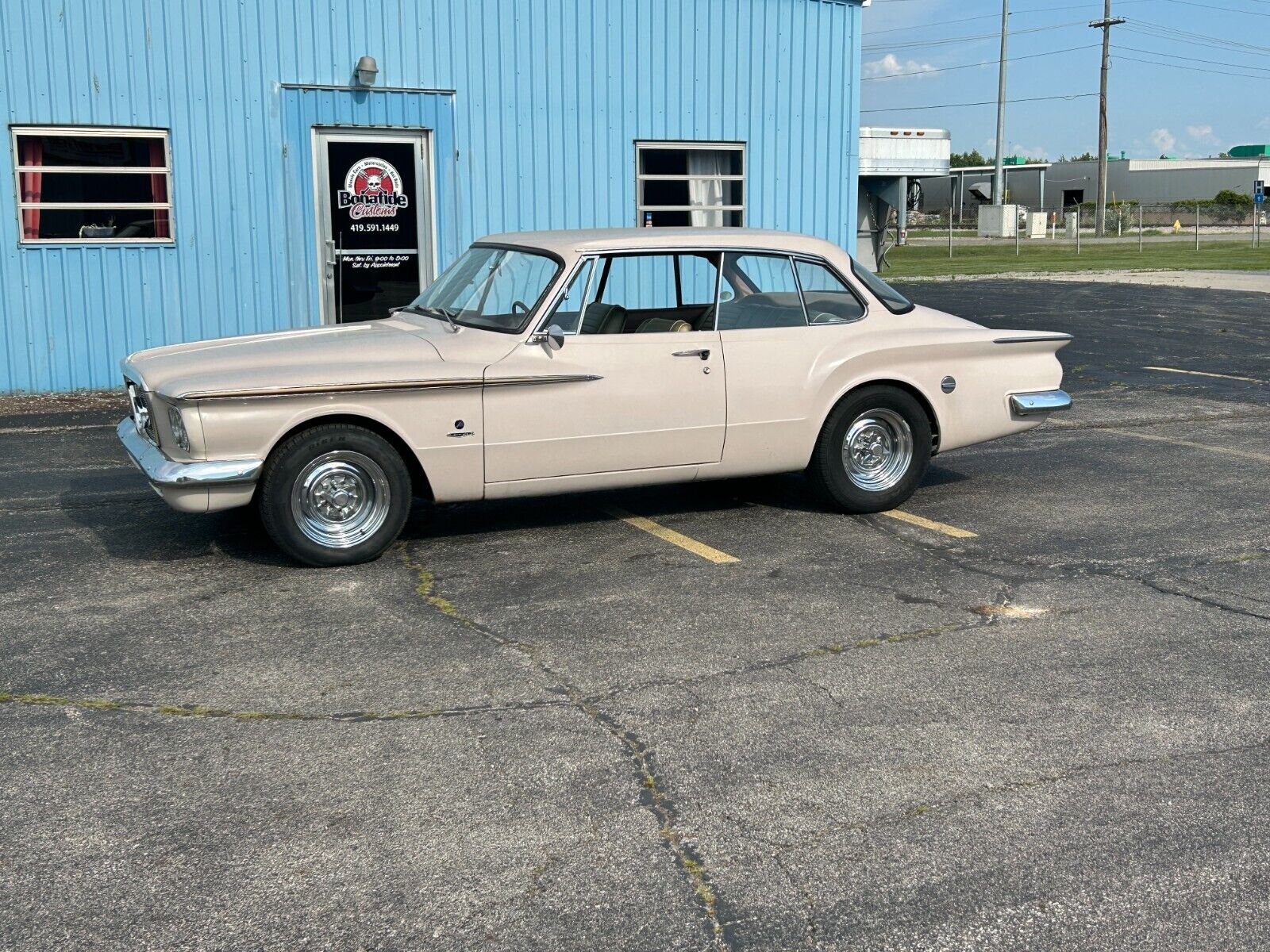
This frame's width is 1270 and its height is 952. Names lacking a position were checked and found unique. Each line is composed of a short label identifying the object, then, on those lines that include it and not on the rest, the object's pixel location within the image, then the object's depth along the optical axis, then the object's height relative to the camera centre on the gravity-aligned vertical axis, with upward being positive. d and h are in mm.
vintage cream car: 6250 -693
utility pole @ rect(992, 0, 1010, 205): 50469 +4984
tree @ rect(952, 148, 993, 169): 132275 +8284
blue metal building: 12055 +1012
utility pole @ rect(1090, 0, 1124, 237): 60406 +5132
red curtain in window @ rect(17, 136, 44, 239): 11977 +624
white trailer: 27906 +1723
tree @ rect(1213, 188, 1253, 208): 73312 +2318
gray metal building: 79312 +3598
